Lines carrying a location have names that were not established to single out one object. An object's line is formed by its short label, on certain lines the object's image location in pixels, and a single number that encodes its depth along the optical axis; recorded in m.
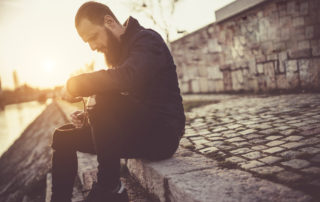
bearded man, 1.80
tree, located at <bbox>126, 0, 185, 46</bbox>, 15.48
